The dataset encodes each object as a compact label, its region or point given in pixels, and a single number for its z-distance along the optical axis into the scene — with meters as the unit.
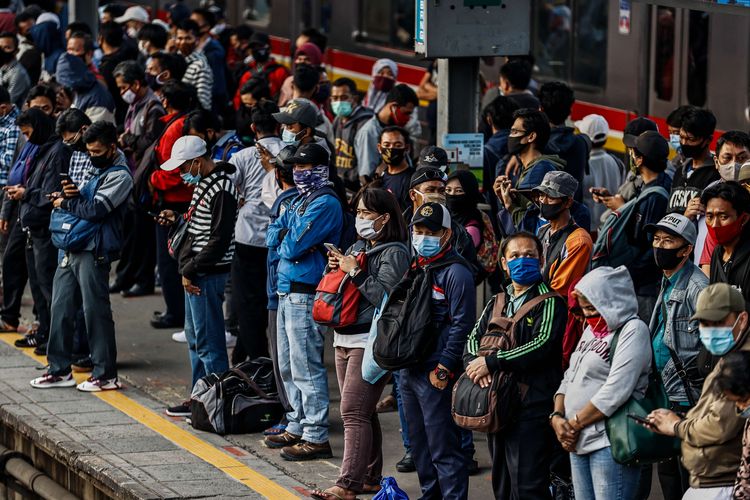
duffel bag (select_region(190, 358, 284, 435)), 16.78
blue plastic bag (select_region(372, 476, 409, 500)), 13.77
